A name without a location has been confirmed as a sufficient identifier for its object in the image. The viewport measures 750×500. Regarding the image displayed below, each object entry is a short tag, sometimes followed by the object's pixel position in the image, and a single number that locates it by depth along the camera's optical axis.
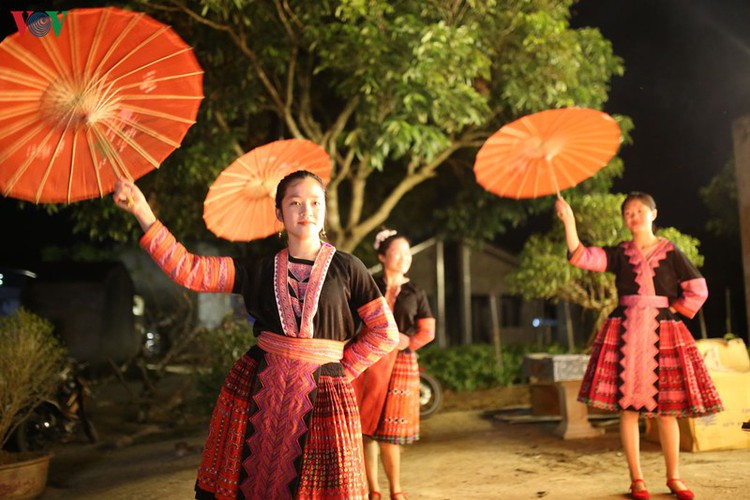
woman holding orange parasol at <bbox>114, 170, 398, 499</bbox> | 2.46
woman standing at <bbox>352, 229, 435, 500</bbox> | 4.12
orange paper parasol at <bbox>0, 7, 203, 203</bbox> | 2.62
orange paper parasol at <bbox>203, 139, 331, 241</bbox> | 3.96
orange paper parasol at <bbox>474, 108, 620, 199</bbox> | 4.28
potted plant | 5.05
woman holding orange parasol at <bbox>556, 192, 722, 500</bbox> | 4.04
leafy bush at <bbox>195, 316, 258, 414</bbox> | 8.29
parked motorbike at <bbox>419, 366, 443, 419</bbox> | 8.56
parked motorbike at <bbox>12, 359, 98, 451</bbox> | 6.72
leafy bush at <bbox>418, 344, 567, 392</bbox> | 11.27
